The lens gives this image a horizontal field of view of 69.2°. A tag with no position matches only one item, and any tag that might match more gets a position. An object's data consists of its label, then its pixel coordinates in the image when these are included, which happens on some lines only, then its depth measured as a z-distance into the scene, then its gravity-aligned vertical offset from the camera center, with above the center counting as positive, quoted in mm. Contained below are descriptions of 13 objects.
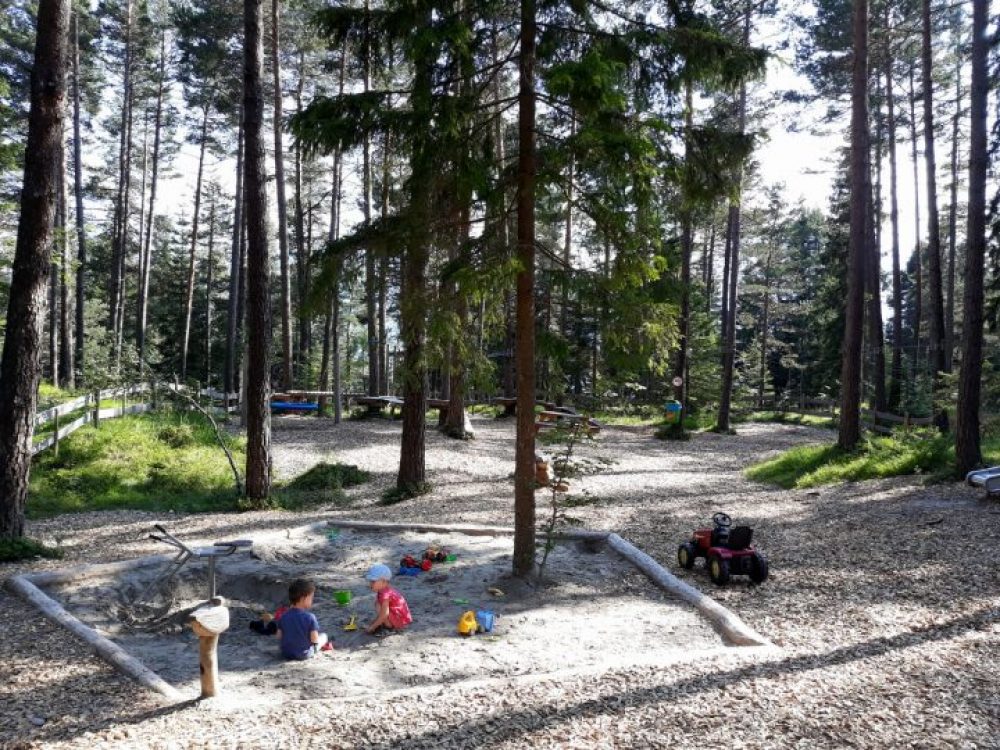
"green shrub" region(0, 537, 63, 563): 6680 -1712
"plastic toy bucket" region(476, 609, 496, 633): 5371 -1856
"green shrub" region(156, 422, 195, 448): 13375 -1254
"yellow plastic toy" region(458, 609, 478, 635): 5297 -1863
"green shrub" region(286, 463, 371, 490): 11500 -1762
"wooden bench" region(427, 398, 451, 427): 19219 -962
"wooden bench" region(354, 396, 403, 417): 20844 -928
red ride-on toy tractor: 6398 -1624
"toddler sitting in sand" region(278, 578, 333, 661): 4906 -1798
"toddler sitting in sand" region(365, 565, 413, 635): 5348 -1760
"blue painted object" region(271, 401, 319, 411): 21750 -1107
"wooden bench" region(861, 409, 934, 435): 19500 -1357
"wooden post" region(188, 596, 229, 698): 3828 -1441
